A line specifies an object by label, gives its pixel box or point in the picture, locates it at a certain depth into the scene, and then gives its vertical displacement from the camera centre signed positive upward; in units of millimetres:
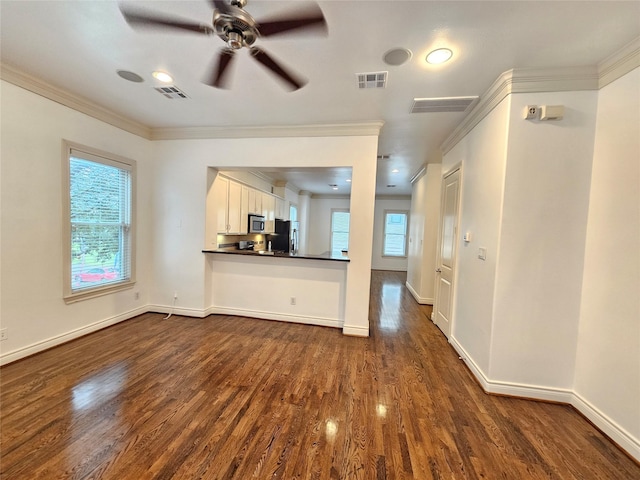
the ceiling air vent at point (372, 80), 2270 +1363
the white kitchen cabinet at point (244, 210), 5068 +302
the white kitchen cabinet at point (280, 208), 6968 +517
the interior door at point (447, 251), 3406 -233
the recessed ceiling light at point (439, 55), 1959 +1379
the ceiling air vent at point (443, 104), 2643 +1373
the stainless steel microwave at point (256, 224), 5410 +50
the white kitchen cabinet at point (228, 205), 4258 +347
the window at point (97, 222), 2949 -45
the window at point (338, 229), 9820 +18
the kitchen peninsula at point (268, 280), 3691 -791
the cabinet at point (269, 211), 6129 +382
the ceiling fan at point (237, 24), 1366 +1123
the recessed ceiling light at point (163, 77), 2418 +1373
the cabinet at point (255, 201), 5387 +535
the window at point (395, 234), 9203 -66
